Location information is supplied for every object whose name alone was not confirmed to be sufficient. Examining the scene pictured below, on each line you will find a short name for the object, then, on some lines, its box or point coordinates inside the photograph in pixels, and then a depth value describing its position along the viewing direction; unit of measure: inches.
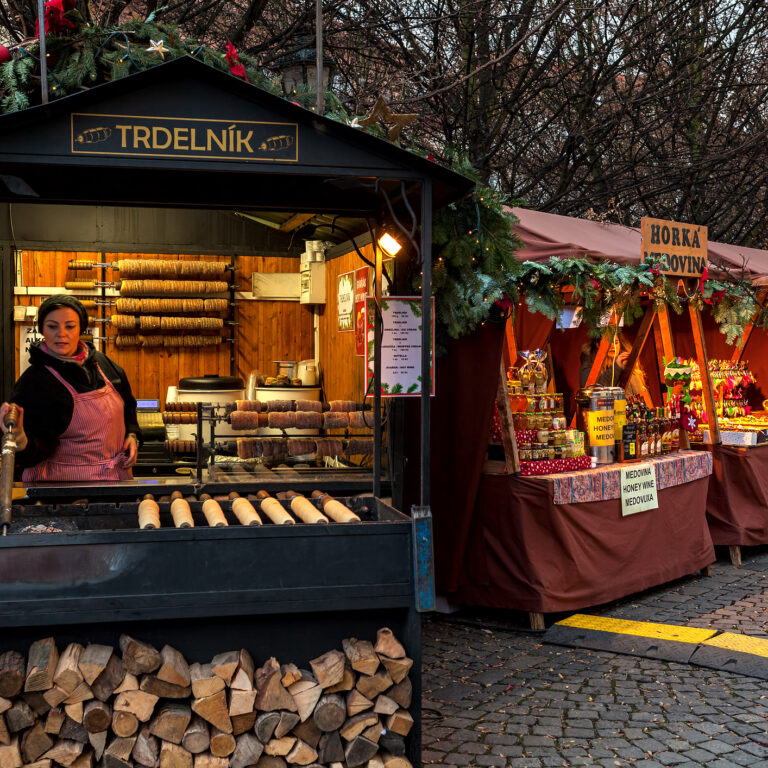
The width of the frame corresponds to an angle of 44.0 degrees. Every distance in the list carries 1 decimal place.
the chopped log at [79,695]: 132.0
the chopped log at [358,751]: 138.5
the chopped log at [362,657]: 140.4
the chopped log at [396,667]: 141.0
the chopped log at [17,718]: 130.5
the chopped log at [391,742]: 140.9
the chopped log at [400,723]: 140.9
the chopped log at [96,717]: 131.6
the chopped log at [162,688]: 133.9
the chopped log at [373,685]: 140.8
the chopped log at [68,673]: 131.1
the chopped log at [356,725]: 138.8
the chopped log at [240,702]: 135.0
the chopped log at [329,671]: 139.2
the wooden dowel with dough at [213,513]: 150.0
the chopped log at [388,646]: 141.9
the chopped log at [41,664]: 130.5
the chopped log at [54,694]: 131.6
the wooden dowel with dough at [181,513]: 146.3
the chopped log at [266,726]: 135.9
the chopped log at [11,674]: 129.9
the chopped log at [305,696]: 138.2
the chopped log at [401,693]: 141.8
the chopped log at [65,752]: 131.8
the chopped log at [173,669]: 134.0
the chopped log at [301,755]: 136.9
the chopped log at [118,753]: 132.6
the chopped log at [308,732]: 138.6
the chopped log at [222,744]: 134.3
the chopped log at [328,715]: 138.0
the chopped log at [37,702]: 132.2
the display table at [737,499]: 323.6
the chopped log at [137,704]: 132.7
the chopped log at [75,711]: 132.0
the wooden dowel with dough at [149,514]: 146.3
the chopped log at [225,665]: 136.1
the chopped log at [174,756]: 133.3
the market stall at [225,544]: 133.3
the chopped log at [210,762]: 134.3
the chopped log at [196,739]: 133.9
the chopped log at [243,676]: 136.1
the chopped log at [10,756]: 129.5
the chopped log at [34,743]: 131.4
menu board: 184.9
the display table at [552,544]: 239.3
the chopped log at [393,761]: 140.4
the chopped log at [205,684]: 134.9
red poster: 263.4
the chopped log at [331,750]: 138.8
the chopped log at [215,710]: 134.1
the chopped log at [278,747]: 136.3
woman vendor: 191.8
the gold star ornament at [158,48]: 151.1
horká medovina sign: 281.1
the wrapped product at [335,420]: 231.8
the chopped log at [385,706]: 140.4
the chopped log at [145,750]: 133.2
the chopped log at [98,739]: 132.7
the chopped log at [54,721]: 131.8
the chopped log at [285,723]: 136.5
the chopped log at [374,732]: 139.6
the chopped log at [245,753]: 135.2
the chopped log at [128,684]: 133.7
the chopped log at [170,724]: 133.4
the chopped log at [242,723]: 135.7
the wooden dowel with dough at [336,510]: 152.3
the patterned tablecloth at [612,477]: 243.3
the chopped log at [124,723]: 132.2
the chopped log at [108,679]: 133.3
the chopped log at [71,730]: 132.6
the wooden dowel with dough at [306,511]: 151.8
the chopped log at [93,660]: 132.1
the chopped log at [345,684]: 140.2
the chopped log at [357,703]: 139.7
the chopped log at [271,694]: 136.7
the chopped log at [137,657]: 133.7
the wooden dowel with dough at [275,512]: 151.0
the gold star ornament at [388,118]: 157.5
